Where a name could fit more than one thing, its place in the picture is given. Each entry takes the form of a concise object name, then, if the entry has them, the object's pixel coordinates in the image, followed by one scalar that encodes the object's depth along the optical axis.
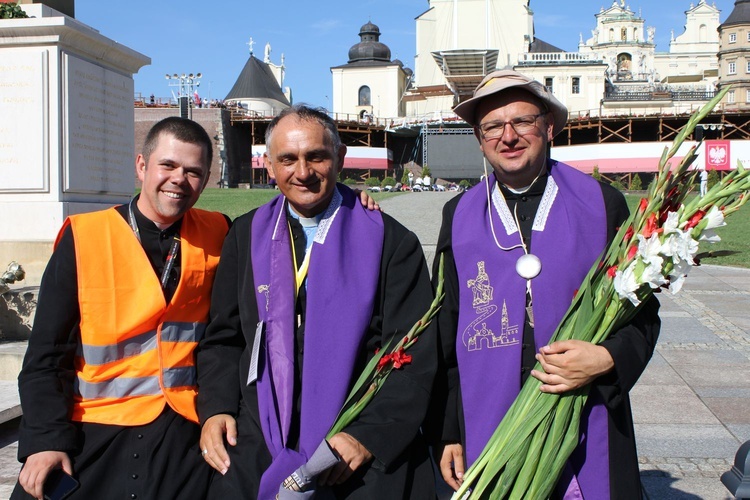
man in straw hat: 2.54
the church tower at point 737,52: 74.81
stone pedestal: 6.50
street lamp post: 54.48
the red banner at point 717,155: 43.52
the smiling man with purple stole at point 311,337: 2.70
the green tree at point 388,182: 50.28
